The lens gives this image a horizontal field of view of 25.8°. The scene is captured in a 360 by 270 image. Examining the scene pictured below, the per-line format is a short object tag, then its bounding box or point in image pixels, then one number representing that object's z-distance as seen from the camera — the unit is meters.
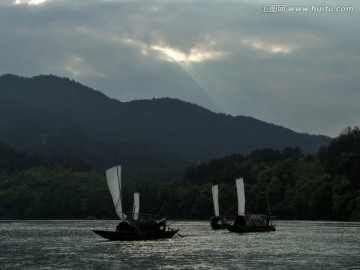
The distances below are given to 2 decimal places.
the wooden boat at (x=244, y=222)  133.38
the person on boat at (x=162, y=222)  111.17
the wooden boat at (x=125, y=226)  102.00
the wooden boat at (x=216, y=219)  147.61
